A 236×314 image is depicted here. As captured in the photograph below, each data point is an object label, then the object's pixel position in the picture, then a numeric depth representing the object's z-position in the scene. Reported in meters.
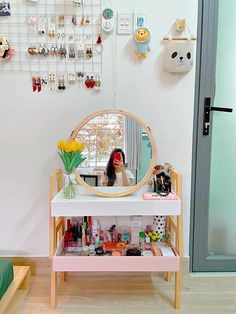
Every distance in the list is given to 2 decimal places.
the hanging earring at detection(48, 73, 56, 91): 1.80
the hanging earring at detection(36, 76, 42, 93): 1.80
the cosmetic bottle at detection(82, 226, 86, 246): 1.79
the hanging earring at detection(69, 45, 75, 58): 1.79
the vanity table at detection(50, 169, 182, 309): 1.56
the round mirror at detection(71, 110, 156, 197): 1.71
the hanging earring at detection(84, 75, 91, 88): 1.80
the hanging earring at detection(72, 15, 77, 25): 1.76
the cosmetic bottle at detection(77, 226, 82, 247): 1.78
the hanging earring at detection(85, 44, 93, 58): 1.78
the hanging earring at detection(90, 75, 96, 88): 1.80
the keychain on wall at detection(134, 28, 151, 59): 1.72
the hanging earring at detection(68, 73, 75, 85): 1.80
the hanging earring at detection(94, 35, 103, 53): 1.78
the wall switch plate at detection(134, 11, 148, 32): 1.76
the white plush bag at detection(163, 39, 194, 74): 1.72
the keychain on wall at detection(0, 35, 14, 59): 1.73
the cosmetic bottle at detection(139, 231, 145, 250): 1.83
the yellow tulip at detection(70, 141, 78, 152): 1.60
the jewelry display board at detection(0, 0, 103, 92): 1.76
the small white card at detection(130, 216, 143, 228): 1.85
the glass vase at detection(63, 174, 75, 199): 1.62
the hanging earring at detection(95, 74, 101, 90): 1.80
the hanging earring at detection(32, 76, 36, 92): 1.80
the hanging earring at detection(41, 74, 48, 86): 1.80
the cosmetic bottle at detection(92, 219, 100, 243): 1.83
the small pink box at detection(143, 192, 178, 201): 1.59
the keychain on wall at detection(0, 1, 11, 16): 1.74
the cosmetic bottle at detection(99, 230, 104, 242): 1.85
